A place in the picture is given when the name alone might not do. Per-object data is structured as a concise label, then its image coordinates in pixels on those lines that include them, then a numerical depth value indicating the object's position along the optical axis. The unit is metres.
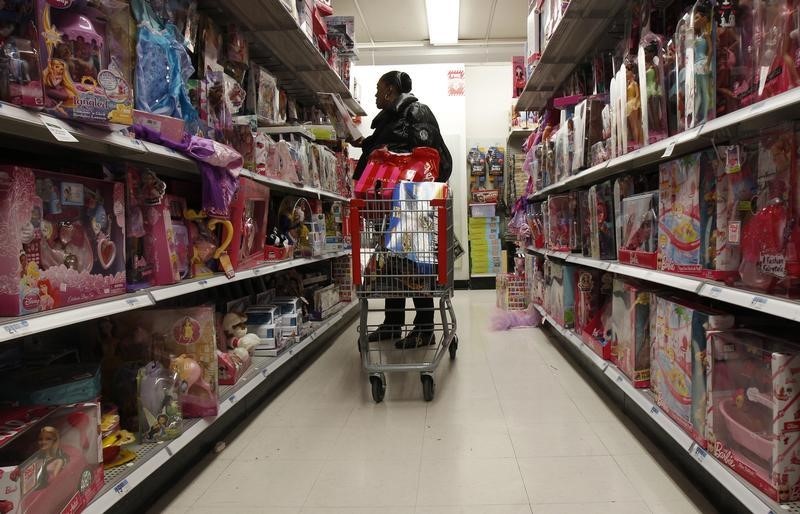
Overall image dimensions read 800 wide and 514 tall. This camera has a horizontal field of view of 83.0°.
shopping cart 2.20
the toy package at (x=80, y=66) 1.01
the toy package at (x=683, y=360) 1.32
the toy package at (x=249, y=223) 1.97
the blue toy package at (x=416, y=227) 2.27
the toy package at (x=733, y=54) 1.18
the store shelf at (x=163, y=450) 1.14
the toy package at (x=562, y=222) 2.81
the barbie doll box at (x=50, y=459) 0.92
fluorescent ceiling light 5.82
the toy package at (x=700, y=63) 1.25
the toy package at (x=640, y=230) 1.72
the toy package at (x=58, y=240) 0.99
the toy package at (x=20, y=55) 0.93
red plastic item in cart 2.62
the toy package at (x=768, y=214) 1.00
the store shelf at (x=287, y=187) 2.14
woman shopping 2.97
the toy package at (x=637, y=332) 1.77
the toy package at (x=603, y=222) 2.21
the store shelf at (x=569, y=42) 2.32
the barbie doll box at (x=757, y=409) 1.00
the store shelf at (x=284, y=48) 2.37
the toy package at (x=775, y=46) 0.98
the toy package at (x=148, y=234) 1.43
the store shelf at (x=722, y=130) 0.98
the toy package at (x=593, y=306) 2.32
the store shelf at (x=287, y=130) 2.79
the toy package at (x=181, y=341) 1.59
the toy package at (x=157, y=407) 1.39
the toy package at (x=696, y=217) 1.26
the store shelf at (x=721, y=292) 0.95
